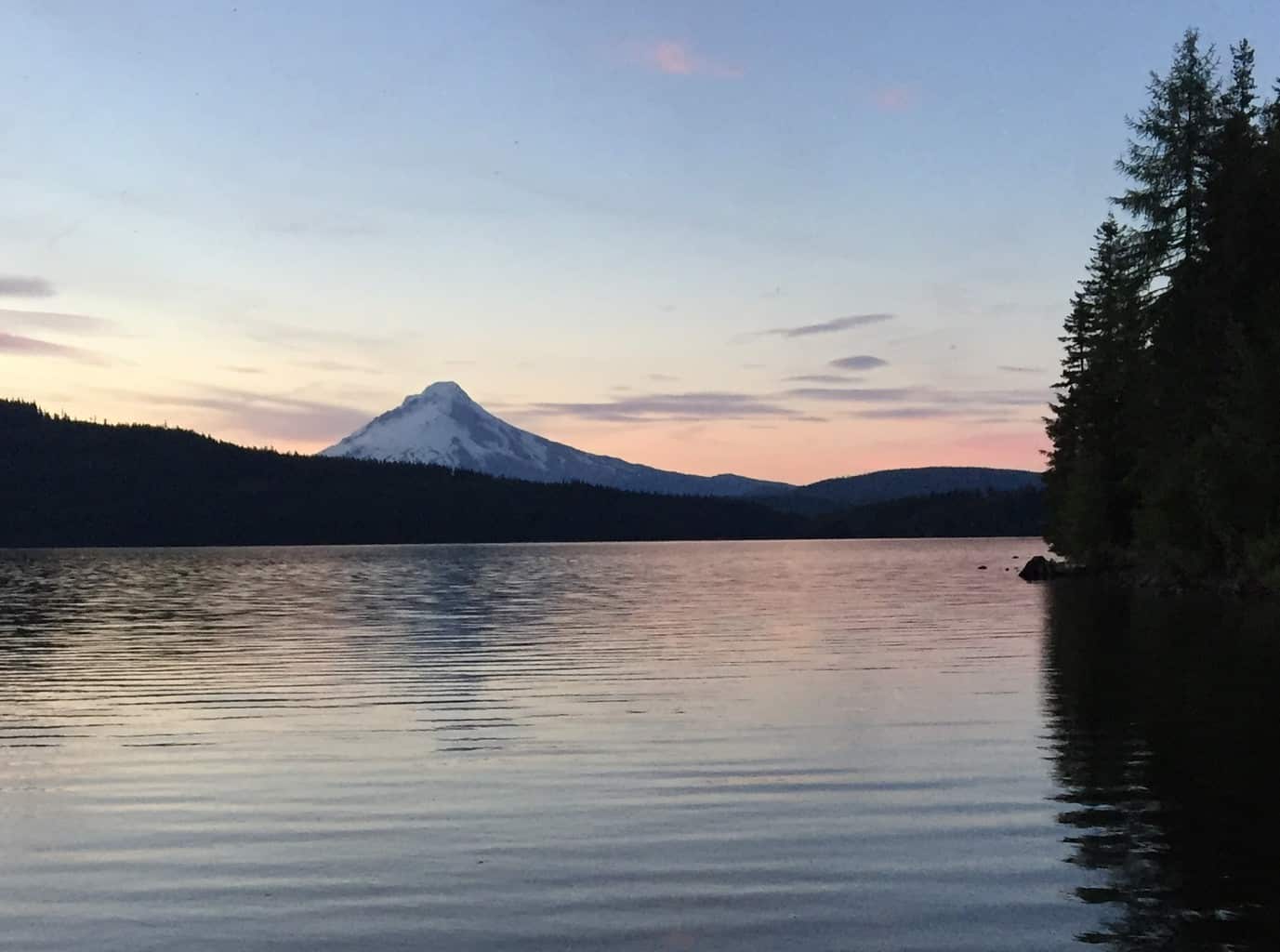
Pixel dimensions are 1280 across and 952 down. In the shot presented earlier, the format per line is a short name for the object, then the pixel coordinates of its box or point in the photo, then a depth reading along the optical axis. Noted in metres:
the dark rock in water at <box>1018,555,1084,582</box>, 88.19
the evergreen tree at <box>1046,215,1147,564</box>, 77.50
